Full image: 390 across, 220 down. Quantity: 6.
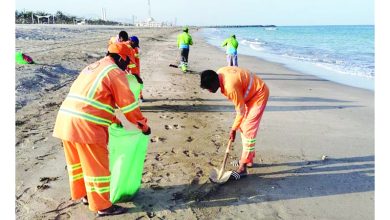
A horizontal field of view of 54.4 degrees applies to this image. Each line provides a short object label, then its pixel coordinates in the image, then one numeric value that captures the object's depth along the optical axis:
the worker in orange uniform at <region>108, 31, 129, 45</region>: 7.07
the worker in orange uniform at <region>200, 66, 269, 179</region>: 4.47
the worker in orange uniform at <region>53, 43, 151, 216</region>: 3.60
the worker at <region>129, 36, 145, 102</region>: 7.63
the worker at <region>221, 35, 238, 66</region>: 13.70
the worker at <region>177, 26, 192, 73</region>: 13.94
